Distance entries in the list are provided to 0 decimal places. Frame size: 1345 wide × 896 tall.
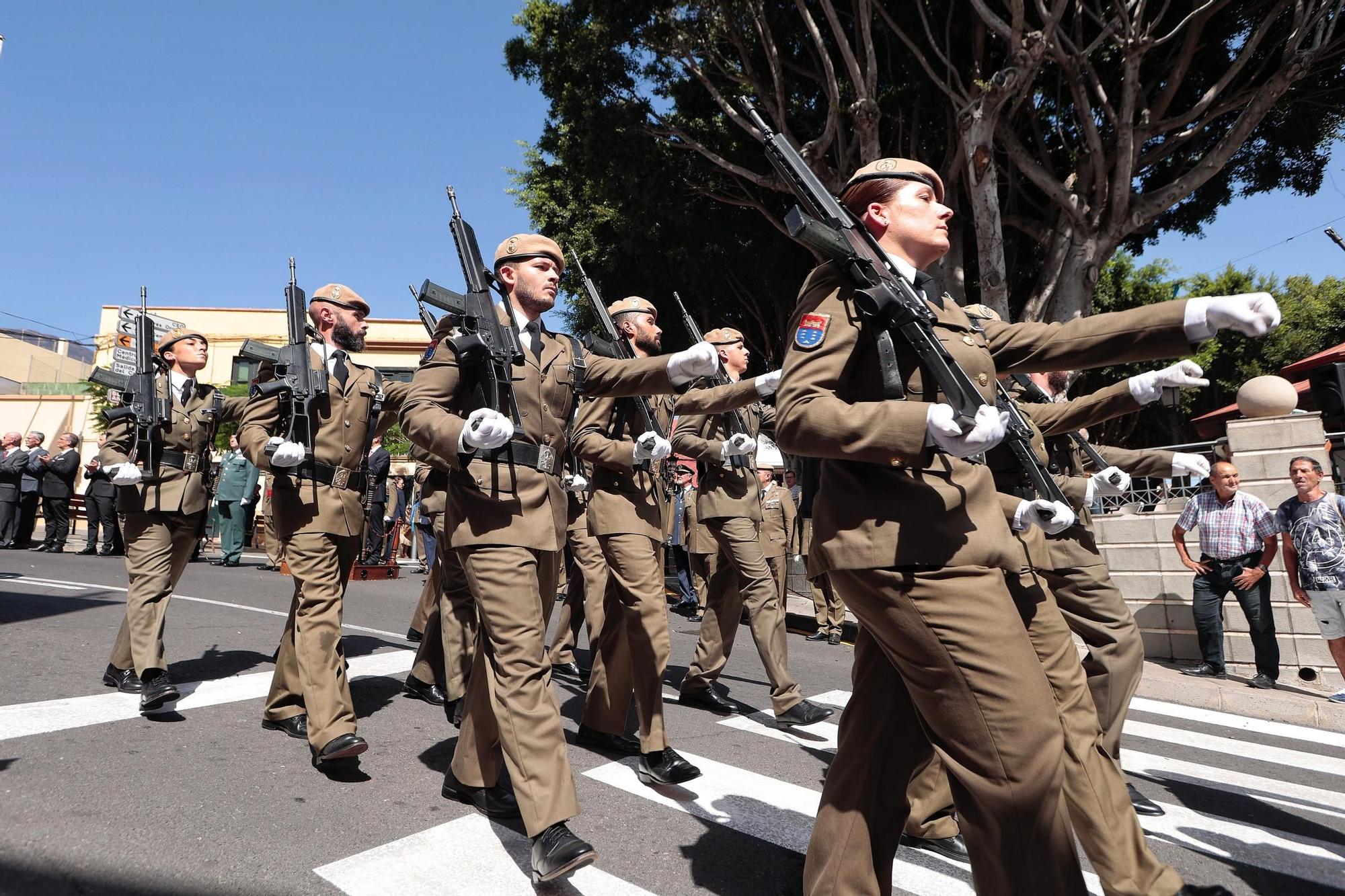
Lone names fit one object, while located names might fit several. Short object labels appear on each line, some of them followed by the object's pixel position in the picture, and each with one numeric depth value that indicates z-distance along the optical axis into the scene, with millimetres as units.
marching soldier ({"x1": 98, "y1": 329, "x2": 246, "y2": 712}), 4785
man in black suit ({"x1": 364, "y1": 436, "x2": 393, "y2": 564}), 15117
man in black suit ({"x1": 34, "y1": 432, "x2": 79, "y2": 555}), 15398
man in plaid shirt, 7355
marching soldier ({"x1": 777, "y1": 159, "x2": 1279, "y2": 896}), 1928
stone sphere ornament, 8117
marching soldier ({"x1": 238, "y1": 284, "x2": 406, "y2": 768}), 3809
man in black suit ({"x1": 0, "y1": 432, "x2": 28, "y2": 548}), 15117
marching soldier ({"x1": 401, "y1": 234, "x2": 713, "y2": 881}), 2807
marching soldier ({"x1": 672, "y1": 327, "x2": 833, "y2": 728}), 5074
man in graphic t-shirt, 6465
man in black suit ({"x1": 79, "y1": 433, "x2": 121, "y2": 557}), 14914
